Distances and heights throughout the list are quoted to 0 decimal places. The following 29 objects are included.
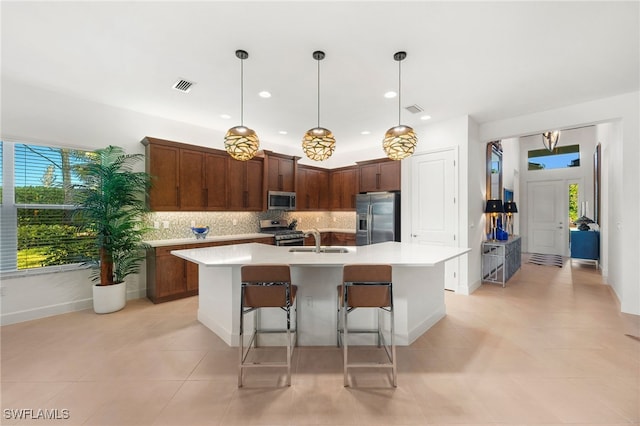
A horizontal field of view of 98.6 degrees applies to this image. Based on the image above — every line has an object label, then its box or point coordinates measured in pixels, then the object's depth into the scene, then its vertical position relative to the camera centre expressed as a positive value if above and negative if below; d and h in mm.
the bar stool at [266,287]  2199 -600
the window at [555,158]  7919 +1599
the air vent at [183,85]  3268 +1558
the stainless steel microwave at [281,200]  5559 +253
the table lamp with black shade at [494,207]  4832 +79
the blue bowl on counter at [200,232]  4574 -324
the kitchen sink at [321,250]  3080 -431
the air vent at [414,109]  4008 +1539
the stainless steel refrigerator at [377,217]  5297 -107
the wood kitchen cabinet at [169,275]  3973 -940
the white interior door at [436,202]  4598 +177
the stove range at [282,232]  5414 -412
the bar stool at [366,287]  2188 -601
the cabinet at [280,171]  5547 +861
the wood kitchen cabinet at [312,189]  6328 +568
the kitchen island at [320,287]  2576 -766
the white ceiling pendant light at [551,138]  6520 +1742
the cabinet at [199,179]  4219 +584
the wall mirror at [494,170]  5344 +860
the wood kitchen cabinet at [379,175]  5492 +771
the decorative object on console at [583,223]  6465 -284
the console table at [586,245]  6273 -802
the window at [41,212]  3375 +17
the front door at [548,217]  8047 -176
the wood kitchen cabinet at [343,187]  6445 +603
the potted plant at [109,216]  3617 -43
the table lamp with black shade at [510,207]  5324 +84
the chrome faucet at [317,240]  3037 -314
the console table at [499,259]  4949 -937
